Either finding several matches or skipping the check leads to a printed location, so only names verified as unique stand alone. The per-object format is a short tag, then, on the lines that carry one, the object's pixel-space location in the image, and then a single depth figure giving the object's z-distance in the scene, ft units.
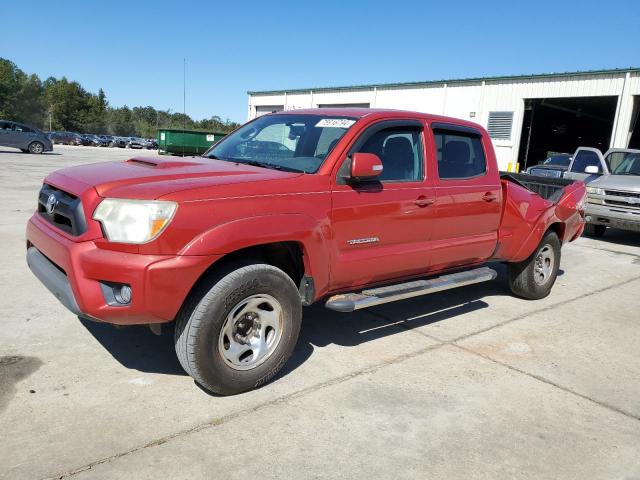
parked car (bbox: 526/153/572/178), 41.24
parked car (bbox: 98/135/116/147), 193.81
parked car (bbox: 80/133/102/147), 188.34
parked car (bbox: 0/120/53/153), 87.04
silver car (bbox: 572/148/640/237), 32.27
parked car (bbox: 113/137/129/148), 195.11
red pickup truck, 9.95
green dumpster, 116.16
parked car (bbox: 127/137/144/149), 193.00
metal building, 65.46
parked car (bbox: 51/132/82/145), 182.70
